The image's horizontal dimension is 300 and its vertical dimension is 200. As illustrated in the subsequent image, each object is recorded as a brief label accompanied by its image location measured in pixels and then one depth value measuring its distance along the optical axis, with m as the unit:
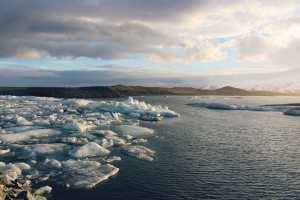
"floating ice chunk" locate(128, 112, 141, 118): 57.56
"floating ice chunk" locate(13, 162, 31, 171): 20.90
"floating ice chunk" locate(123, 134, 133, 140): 33.23
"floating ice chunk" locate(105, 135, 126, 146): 29.91
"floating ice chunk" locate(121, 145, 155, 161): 25.08
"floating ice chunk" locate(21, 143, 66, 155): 25.35
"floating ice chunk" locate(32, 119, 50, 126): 41.38
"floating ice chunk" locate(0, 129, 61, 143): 29.95
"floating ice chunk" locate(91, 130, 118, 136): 34.97
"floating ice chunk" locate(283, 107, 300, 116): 68.76
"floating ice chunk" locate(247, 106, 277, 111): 81.00
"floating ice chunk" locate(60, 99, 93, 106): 78.25
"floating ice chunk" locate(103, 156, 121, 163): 23.83
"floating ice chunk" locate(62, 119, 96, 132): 37.41
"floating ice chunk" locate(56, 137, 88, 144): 29.83
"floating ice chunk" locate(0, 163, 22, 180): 18.95
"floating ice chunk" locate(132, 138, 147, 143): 31.73
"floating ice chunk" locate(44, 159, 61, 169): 21.51
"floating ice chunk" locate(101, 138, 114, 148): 28.88
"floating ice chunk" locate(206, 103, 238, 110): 84.24
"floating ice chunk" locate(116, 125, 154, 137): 36.53
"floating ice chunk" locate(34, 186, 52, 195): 16.87
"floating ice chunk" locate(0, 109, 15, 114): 56.68
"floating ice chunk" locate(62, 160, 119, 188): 18.57
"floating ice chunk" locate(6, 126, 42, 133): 35.08
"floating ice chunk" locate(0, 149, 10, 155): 25.01
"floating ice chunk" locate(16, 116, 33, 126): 39.97
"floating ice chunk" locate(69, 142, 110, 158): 24.67
